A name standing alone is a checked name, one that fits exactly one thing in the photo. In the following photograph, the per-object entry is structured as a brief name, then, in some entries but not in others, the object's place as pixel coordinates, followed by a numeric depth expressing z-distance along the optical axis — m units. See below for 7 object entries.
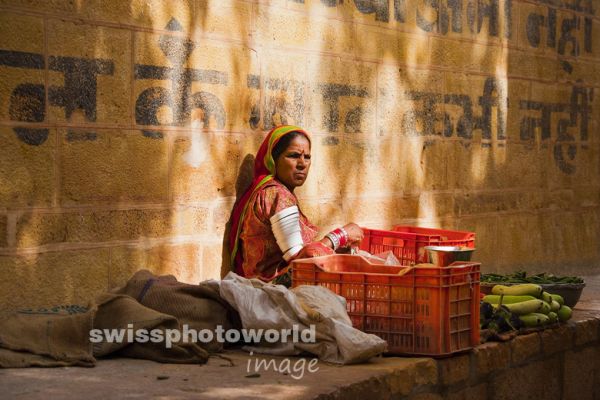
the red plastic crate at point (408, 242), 6.66
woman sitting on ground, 6.12
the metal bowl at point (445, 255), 5.96
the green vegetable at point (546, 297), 6.40
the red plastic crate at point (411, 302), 5.12
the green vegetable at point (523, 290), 6.30
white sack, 4.93
